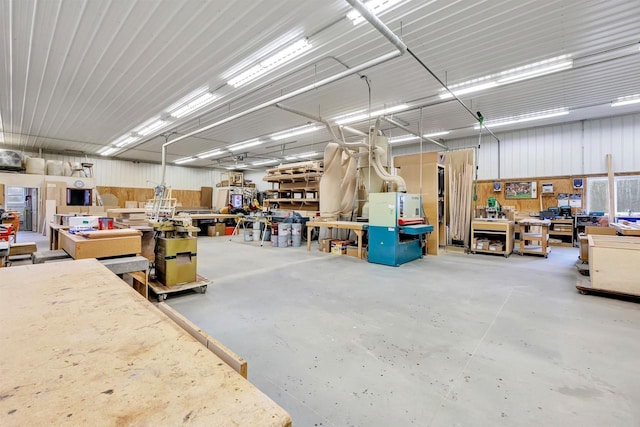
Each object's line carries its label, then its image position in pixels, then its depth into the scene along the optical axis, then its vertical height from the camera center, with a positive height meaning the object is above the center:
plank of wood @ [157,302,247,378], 0.74 -0.39
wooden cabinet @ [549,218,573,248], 8.28 -0.44
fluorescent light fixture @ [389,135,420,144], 10.10 +2.87
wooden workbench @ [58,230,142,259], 2.56 -0.31
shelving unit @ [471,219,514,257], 6.52 -0.40
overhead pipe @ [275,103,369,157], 6.41 +1.76
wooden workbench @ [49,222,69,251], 4.44 -0.42
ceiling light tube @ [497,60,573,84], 5.07 +2.75
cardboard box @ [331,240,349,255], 6.79 -0.78
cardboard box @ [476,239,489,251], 6.86 -0.70
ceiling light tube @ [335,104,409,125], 7.33 +2.84
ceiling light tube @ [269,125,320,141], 9.09 +2.87
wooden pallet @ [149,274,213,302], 3.38 -0.92
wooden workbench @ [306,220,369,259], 6.13 -0.24
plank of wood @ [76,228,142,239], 2.67 -0.19
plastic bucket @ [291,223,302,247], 8.05 -0.58
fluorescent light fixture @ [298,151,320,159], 12.87 +2.93
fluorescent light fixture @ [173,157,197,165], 14.13 +2.87
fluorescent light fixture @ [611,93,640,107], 6.52 +2.78
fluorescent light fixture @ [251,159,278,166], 14.92 +2.94
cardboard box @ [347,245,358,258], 6.58 -0.84
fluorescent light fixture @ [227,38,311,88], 4.54 +2.76
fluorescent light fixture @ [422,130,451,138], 9.54 +2.88
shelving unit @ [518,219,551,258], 6.51 -0.52
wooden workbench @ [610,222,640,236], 4.16 -0.20
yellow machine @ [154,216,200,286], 3.54 -0.50
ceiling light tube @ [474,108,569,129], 7.45 +2.81
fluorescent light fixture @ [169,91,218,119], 6.62 +2.81
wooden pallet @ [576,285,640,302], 3.51 -0.99
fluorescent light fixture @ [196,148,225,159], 12.57 +2.87
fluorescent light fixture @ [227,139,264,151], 10.92 +2.88
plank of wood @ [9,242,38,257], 3.62 -0.46
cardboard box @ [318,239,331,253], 7.18 -0.77
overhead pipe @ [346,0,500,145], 3.05 +2.32
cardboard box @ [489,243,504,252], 6.66 -0.74
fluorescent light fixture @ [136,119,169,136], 8.54 +2.83
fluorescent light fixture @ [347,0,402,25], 3.58 +2.75
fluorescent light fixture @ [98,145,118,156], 11.87 +2.83
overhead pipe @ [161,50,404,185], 4.03 +2.34
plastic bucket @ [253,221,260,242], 8.81 -0.45
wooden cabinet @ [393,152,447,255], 6.78 +0.72
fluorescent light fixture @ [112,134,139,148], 10.19 +2.83
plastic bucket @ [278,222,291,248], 7.87 -0.57
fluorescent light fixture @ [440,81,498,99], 5.80 +2.76
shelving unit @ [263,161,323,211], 8.77 +0.98
